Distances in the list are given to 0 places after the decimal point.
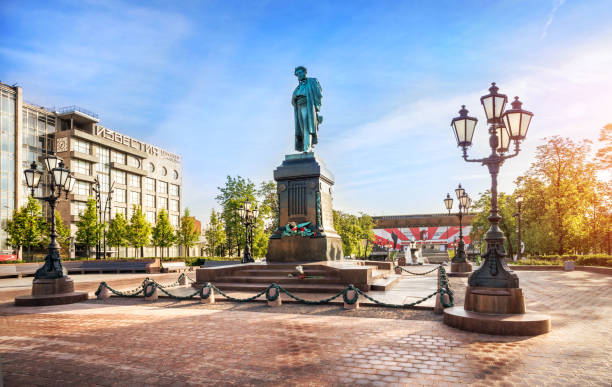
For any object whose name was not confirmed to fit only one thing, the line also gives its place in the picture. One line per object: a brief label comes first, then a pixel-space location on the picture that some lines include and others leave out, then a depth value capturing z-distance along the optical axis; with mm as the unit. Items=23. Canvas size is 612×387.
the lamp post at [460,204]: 21031
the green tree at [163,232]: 56875
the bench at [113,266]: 33156
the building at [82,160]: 47812
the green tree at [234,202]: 37312
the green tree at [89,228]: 44719
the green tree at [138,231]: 51906
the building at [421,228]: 77625
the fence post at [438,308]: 9676
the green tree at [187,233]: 61500
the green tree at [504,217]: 43931
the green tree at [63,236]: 44625
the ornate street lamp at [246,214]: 22738
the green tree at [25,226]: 38938
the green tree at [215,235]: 50072
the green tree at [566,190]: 31656
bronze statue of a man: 18438
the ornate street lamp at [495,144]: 8141
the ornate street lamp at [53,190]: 13055
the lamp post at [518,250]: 31034
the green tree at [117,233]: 49719
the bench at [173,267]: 33062
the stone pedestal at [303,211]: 16594
